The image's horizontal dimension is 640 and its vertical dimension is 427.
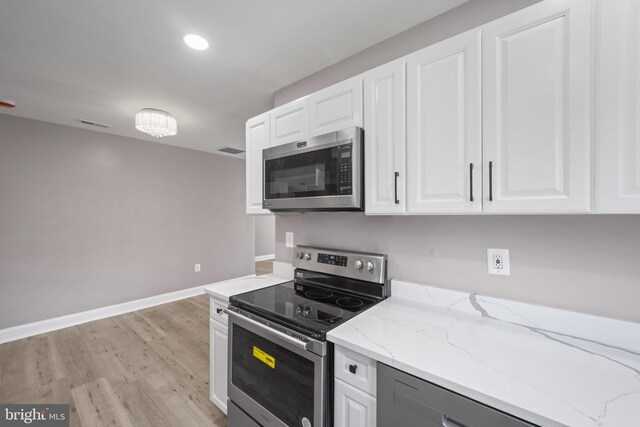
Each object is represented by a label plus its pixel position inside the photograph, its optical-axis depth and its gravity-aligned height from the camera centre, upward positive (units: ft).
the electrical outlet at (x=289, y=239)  7.36 -0.71
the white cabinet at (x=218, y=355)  5.58 -3.07
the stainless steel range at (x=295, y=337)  3.76 -1.97
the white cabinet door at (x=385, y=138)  4.25 +1.28
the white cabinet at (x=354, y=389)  3.31 -2.31
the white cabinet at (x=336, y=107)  4.75 +2.06
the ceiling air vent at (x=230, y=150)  14.31 +3.57
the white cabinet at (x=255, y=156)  6.37 +1.46
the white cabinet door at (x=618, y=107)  2.67 +1.13
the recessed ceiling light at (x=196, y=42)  5.41 +3.66
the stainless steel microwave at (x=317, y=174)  4.57 +0.79
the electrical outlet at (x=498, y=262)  4.19 -0.76
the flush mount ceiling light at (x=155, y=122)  8.14 +2.91
